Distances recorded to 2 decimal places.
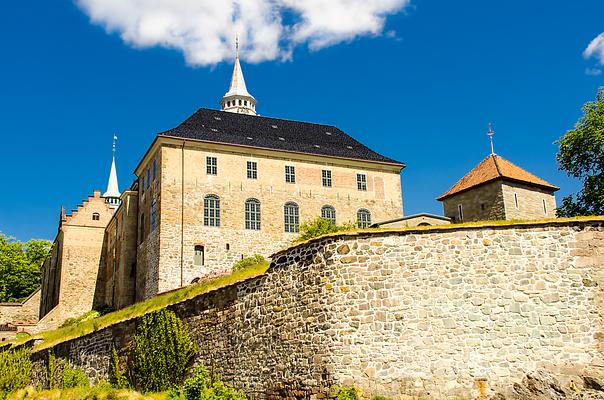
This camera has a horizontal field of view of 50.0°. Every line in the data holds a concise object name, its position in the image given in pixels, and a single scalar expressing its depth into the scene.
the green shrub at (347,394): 16.92
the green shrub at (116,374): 24.44
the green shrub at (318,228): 36.12
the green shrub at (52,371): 28.28
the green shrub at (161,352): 22.42
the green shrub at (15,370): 29.77
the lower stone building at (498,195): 34.34
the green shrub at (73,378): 26.64
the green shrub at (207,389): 20.11
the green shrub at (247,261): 35.26
